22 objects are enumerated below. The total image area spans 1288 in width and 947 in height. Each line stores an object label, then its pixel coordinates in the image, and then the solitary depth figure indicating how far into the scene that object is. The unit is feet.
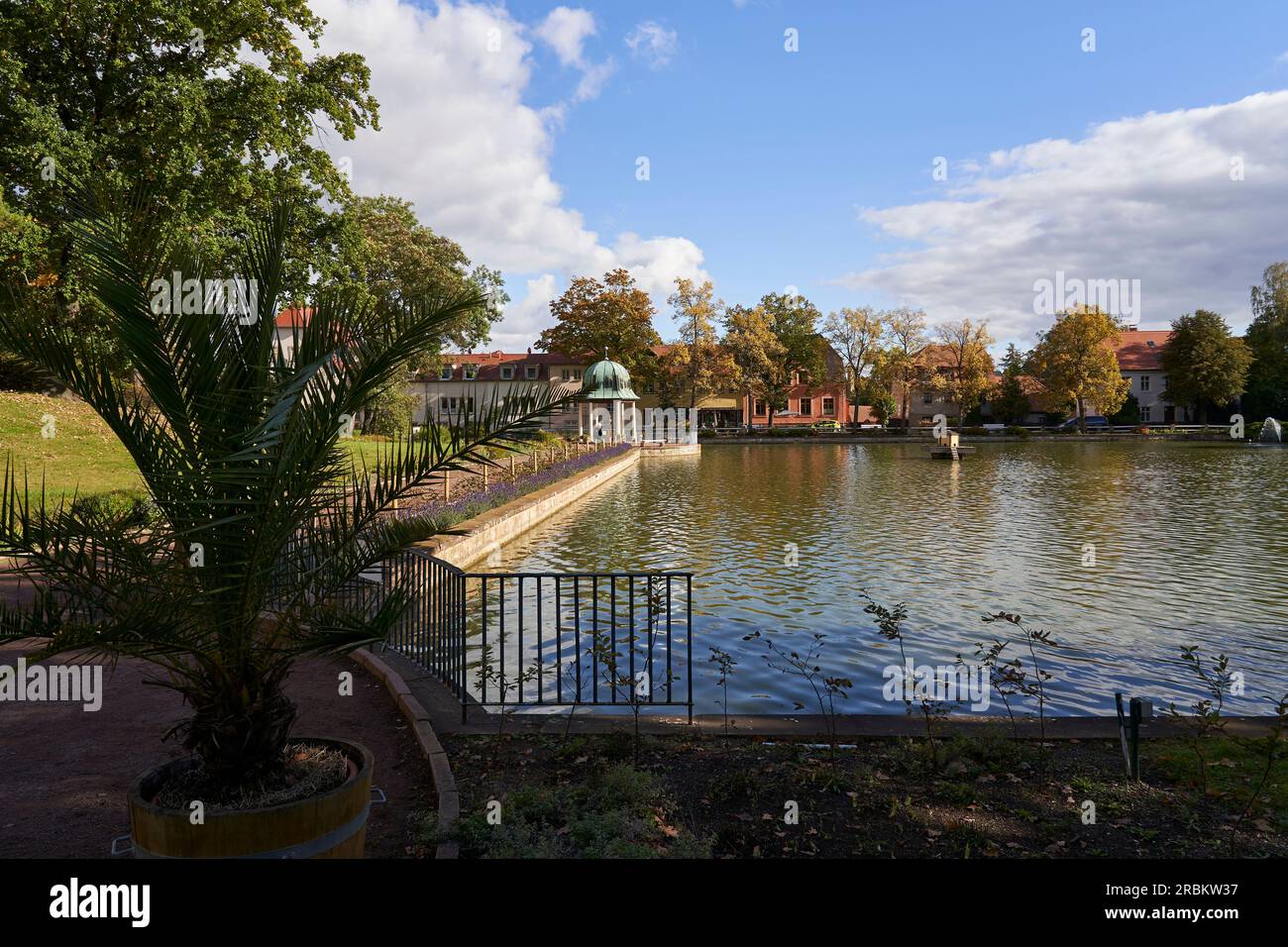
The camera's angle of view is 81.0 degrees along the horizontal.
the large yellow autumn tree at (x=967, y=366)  208.03
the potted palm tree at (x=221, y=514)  10.94
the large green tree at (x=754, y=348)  196.24
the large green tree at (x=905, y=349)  208.13
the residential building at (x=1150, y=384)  231.71
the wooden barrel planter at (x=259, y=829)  10.52
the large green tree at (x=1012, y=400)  220.43
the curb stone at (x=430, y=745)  13.78
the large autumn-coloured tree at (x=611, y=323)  195.00
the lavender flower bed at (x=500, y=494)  46.06
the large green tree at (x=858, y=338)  211.00
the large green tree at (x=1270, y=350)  194.18
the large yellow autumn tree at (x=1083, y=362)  188.75
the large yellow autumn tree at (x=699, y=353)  191.62
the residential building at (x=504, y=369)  195.31
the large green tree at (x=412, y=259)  130.21
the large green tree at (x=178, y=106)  58.59
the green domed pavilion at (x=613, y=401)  137.91
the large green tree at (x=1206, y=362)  193.16
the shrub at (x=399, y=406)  92.79
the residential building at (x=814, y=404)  237.45
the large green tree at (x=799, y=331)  222.69
